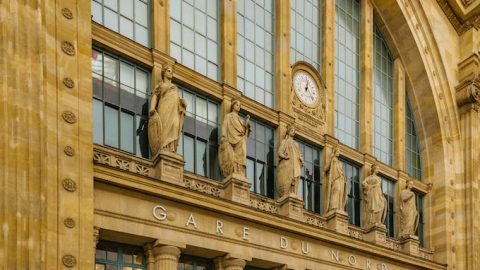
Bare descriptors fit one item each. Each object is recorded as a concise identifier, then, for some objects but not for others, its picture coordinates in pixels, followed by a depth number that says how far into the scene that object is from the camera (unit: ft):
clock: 94.07
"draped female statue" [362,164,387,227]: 97.50
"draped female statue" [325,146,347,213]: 91.20
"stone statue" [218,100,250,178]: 77.87
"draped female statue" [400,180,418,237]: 104.42
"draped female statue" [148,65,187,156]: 71.41
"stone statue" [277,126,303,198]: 84.53
